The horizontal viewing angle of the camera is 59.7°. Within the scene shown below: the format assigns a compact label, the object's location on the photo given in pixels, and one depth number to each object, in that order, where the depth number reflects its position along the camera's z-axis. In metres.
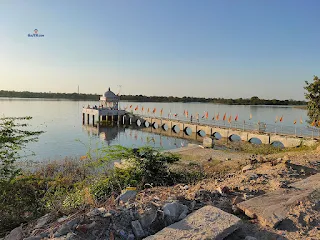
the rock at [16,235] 4.70
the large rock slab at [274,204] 4.29
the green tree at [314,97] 20.72
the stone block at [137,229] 3.84
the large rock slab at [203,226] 3.57
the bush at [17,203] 5.93
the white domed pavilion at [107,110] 45.17
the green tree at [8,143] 8.09
